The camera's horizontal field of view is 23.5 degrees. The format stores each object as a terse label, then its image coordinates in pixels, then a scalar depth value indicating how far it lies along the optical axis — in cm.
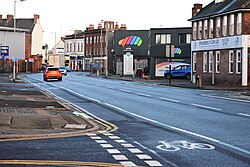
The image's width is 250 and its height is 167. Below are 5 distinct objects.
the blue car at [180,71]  7150
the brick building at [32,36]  12388
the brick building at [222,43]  4912
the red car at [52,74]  6531
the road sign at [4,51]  5244
